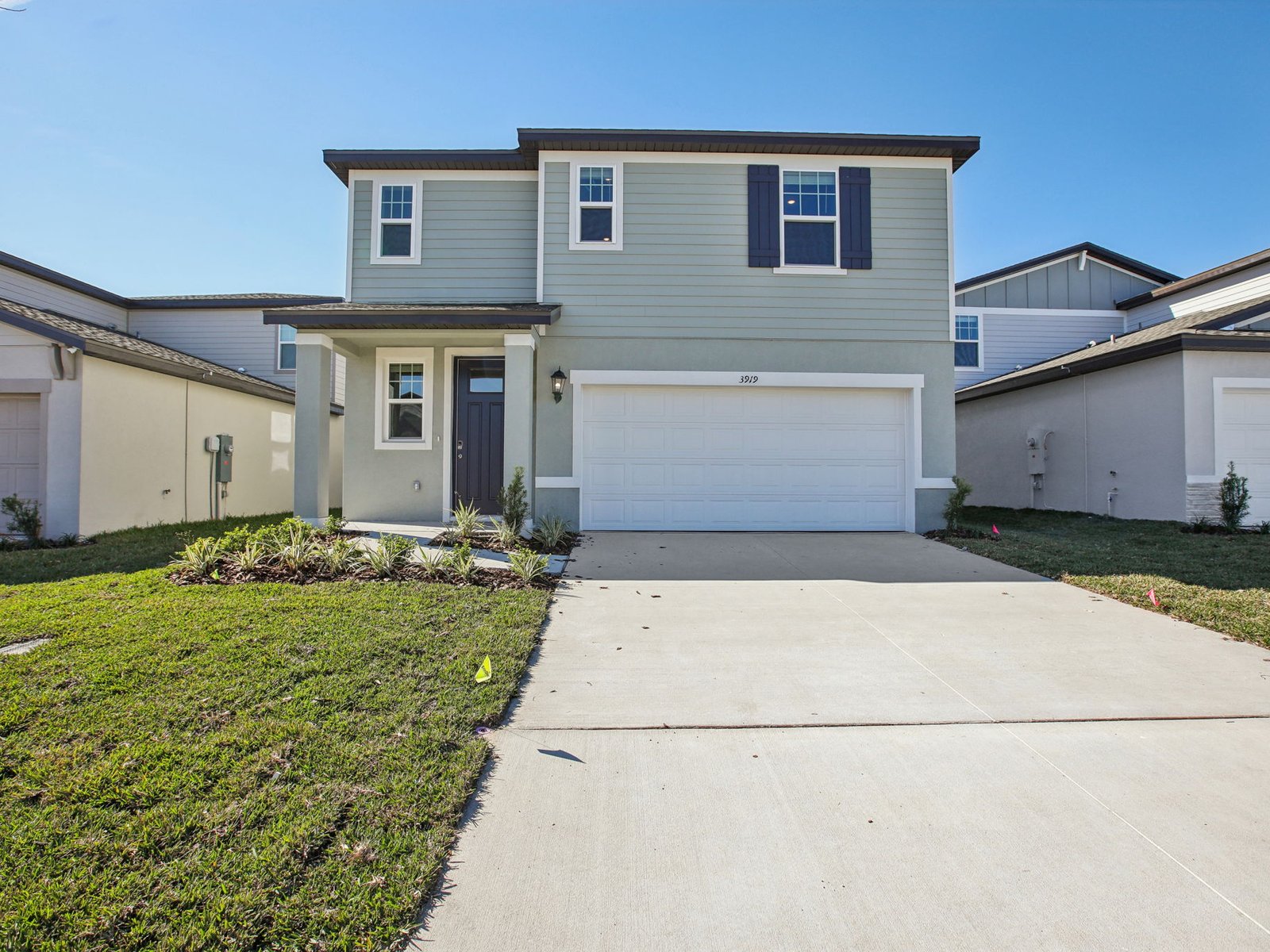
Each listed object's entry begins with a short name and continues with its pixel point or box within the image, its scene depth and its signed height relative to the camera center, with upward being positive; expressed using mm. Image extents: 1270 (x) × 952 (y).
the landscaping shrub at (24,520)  8156 -484
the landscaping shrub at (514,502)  8234 -219
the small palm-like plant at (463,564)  6016 -740
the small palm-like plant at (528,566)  6000 -759
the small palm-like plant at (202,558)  5957 -700
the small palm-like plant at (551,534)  7910 -599
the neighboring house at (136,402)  8625 +1232
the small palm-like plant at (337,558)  6145 -714
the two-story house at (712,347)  9602 +2076
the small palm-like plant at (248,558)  6086 -718
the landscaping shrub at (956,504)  9391 -225
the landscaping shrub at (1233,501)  9336 -150
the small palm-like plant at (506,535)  7684 -608
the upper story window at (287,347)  14238 +2992
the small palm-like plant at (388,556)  6102 -702
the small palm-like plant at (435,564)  6086 -769
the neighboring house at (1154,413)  9672 +1295
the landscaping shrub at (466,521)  7812 -443
